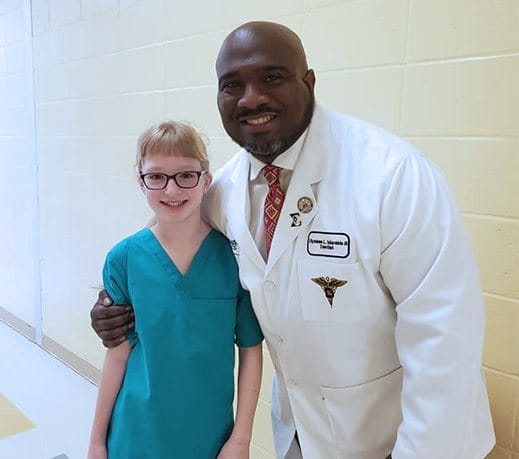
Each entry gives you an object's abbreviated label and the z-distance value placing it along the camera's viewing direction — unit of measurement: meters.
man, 0.98
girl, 1.22
